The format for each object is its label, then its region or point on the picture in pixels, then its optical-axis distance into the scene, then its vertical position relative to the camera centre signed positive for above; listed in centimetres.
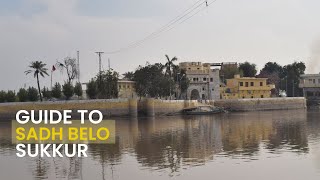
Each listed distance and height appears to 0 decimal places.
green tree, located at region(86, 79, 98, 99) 8725 +266
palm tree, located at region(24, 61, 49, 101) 8656 +651
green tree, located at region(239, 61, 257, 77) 13550 +866
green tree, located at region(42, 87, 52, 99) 8788 +232
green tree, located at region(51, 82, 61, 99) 8650 +258
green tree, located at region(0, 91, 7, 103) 8438 +174
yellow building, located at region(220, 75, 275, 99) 11000 +292
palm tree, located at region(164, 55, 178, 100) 9775 +737
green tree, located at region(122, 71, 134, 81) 12244 +719
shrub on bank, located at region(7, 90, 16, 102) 8468 +188
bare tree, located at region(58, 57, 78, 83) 9653 +752
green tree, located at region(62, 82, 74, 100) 8488 +265
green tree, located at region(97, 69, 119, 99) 8900 +350
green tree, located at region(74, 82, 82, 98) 8681 +268
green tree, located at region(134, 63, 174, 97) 9106 +407
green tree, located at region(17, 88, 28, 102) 8425 +201
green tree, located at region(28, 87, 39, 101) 8431 +212
